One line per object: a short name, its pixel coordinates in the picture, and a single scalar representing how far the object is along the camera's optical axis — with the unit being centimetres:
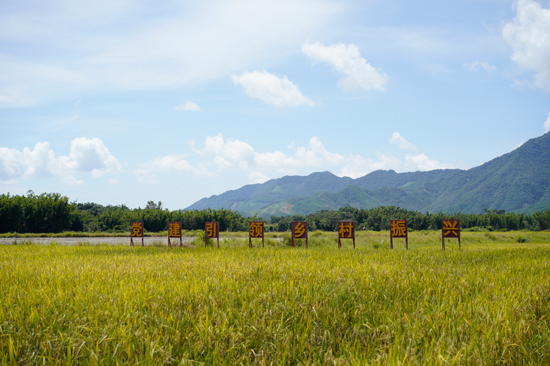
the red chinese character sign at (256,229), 1566
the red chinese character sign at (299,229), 1549
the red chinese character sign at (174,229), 1681
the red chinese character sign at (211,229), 1602
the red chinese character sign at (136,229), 1877
